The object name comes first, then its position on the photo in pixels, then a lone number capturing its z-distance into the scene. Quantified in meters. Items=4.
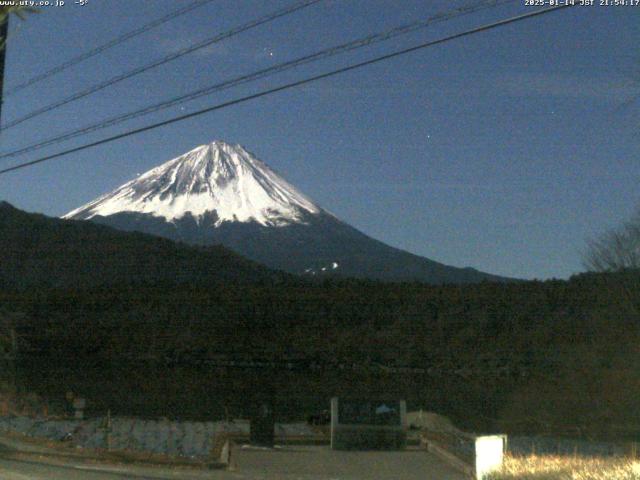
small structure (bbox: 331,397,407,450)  16.94
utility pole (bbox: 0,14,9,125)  13.64
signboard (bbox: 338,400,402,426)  17.12
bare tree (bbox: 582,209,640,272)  35.82
